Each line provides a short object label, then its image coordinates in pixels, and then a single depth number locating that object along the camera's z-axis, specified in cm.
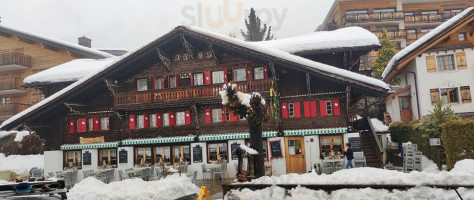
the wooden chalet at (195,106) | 2020
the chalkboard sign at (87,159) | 2333
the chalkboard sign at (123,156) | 2269
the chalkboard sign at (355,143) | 1931
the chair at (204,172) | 1948
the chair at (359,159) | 1756
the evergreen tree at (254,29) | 4491
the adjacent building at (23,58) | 3312
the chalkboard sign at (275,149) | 2039
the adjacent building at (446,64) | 2464
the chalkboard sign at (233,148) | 2122
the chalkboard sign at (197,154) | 2158
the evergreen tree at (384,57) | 3706
